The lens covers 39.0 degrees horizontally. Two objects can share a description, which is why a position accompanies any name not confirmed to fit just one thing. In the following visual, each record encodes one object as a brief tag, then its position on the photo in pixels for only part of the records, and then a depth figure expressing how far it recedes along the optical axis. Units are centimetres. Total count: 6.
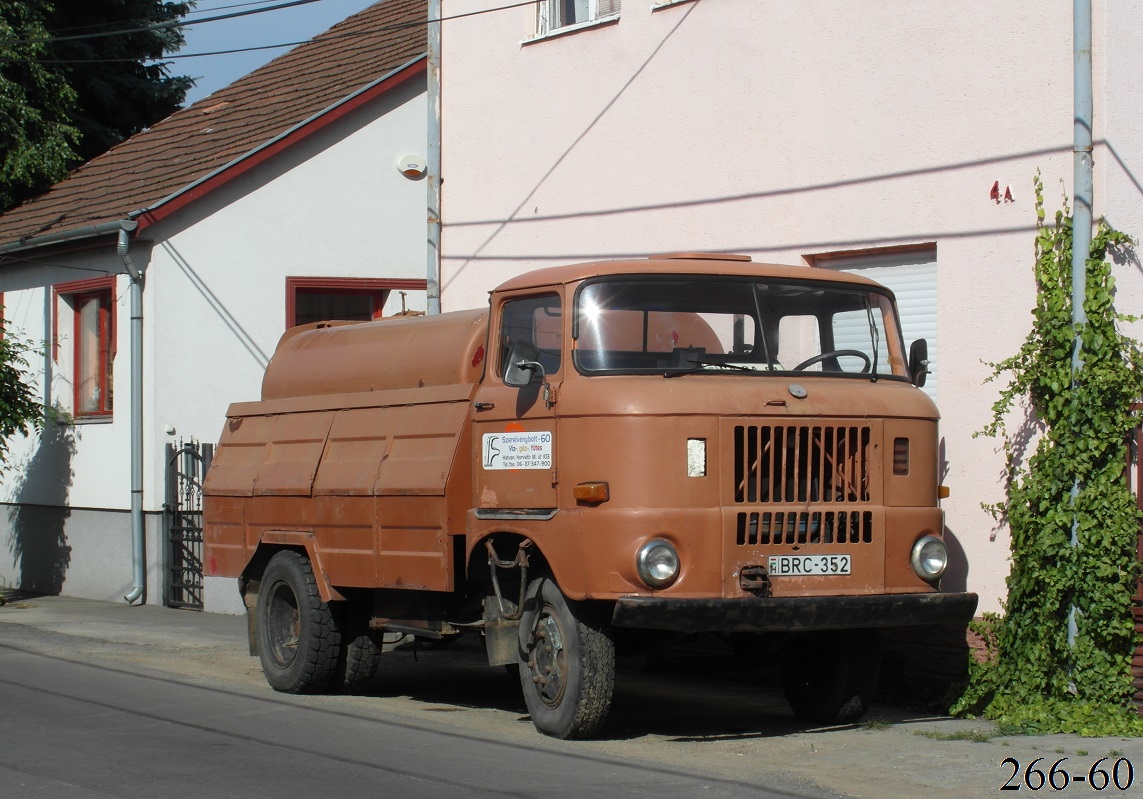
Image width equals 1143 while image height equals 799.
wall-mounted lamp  2075
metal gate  1820
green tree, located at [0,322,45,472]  1794
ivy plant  977
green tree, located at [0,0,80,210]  2352
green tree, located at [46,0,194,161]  2792
